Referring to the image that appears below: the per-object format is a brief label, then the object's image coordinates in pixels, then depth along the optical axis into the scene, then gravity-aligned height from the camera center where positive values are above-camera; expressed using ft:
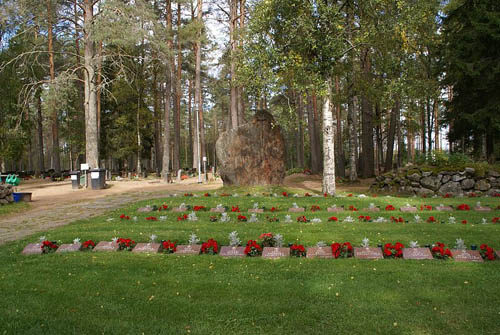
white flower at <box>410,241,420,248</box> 17.11 -4.23
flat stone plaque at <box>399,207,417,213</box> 28.27 -4.18
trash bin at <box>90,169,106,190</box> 60.70 -2.25
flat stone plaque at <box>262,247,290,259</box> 17.10 -4.47
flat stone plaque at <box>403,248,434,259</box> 16.11 -4.42
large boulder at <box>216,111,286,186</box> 46.83 +1.22
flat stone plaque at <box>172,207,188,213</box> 31.35 -4.14
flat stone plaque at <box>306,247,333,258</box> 16.76 -4.43
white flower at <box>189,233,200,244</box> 18.98 -4.17
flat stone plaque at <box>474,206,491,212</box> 27.73 -4.20
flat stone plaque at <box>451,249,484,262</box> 15.65 -4.46
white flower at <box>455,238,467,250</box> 16.67 -4.19
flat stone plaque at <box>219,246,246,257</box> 17.41 -4.48
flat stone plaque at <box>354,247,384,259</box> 16.35 -4.42
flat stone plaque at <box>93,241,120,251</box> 18.86 -4.40
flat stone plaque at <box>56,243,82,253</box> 18.89 -4.43
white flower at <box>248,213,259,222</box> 25.84 -4.20
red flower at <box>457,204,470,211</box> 28.32 -4.10
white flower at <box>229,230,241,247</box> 18.20 -4.09
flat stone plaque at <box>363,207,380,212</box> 29.26 -4.22
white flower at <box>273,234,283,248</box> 17.98 -4.10
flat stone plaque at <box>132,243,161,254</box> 18.40 -4.42
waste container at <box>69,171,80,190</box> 61.41 -2.37
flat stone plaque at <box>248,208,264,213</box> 30.04 -4.18
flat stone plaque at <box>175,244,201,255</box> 18.01 -4.48
